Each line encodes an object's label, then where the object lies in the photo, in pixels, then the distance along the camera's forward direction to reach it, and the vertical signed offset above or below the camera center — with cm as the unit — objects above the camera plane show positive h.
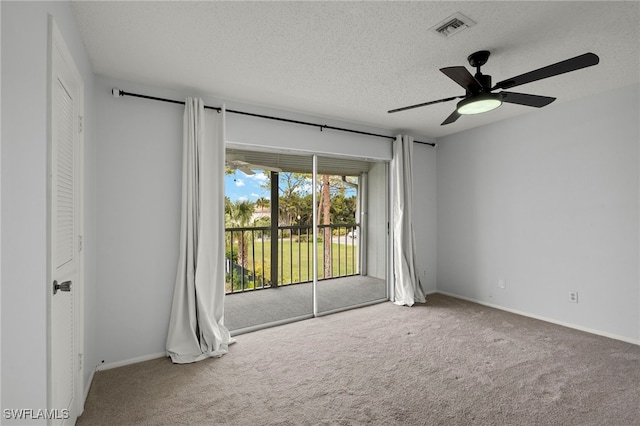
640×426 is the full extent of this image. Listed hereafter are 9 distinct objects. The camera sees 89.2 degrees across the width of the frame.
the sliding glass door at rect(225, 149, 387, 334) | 372 -27
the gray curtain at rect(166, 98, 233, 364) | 303 -32
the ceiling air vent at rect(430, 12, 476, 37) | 201 +122
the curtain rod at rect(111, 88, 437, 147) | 284 +110
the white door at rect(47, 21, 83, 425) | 156 -10
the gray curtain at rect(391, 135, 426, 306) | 463 -19
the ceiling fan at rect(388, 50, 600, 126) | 197 +89
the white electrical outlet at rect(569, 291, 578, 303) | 362 -94
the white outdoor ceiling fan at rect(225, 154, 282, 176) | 355 +57
